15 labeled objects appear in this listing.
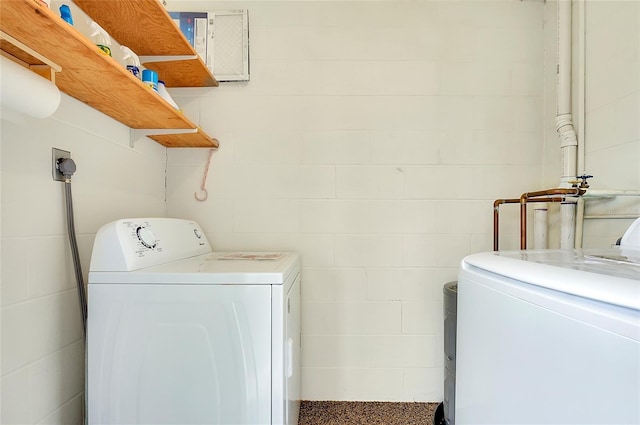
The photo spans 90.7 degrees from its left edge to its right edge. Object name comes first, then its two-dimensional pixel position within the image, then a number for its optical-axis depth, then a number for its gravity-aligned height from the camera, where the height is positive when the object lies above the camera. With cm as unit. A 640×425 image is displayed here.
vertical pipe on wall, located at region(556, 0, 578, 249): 151 +42
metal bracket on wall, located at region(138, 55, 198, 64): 143 +67
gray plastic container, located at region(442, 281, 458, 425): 138 -64
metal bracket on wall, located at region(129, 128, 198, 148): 144 +34
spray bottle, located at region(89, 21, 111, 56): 101 +55
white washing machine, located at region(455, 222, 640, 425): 50 -26
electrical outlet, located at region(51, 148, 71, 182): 99 +13
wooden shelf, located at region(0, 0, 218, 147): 69 +39
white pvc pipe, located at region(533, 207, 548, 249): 166 -11
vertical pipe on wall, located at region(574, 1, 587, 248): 150 +49
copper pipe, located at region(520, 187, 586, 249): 127 +4
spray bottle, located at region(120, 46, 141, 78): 109 +53
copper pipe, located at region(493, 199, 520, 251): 157 -8
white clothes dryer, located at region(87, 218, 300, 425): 96 -43
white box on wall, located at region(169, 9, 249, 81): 170 +90
